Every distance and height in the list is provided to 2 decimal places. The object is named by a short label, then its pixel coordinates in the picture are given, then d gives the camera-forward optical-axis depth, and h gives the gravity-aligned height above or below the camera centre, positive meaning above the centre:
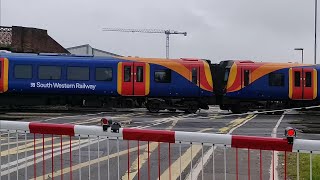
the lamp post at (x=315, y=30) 31.22 +4.86
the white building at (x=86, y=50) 43.33 +4.55
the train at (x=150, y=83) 18.92 +0.23
